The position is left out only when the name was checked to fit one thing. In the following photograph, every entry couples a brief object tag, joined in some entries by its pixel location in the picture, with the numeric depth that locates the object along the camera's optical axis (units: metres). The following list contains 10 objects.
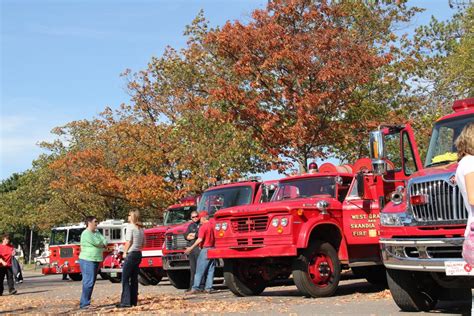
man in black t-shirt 15.94
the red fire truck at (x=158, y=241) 19.66
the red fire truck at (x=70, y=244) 28.25
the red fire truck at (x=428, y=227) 8.04
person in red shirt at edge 19.23
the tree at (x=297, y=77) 21.95
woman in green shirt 12.34
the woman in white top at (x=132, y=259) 12.03
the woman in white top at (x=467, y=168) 5.44
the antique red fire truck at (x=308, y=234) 12.13
